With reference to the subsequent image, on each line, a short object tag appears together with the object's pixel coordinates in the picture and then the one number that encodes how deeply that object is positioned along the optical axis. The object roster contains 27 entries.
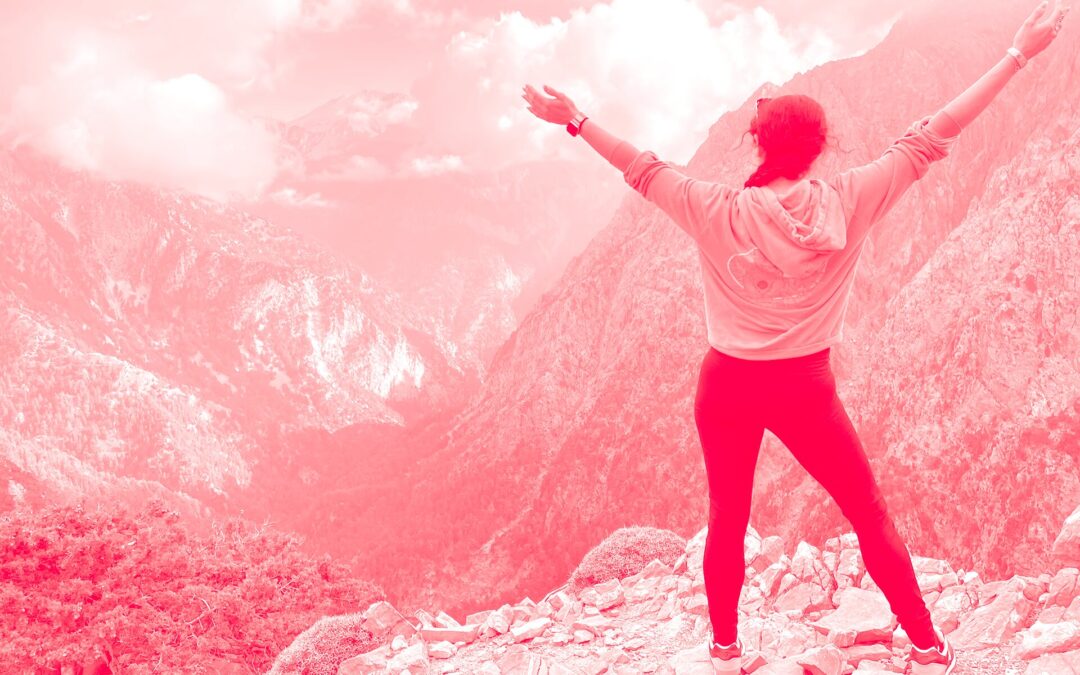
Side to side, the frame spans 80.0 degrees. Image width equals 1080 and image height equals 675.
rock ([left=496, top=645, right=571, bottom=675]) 7.04
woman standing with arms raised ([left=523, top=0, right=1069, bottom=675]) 3.56
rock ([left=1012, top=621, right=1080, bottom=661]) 5.45
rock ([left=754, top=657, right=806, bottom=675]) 5.64
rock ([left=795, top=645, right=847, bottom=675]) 5.78
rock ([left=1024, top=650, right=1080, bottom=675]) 5.11
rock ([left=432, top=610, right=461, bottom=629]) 9.56
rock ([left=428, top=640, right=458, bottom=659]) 8.31
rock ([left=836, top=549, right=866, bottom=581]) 8.59
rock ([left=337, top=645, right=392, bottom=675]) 8.36
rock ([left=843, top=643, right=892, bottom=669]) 6.06
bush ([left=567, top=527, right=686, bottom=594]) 11.88
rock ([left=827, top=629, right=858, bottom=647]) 6.44
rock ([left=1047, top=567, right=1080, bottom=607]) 6.62
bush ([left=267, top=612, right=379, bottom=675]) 8.91
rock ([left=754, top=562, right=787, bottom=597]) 8.71
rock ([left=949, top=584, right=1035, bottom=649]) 6.34
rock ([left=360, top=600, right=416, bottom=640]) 9.40
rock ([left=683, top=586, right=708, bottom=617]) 8.37
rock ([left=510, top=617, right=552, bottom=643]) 8.43
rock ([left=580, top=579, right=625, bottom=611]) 9.50
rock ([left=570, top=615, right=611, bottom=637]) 8.40
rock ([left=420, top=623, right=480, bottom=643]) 8.73
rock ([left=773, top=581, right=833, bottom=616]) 8.03
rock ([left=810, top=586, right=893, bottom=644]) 6.47
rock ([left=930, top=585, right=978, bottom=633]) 6.98
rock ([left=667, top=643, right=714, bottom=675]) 6.05
